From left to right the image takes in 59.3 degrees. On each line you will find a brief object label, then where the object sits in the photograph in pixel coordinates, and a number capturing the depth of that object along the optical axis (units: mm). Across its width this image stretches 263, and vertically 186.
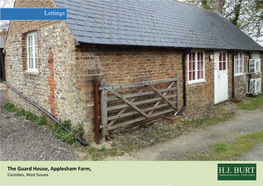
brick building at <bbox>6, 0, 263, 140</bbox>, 5852
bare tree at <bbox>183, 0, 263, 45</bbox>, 19955
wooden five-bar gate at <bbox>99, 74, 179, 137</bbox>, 5984
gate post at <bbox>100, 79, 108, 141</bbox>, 5832
